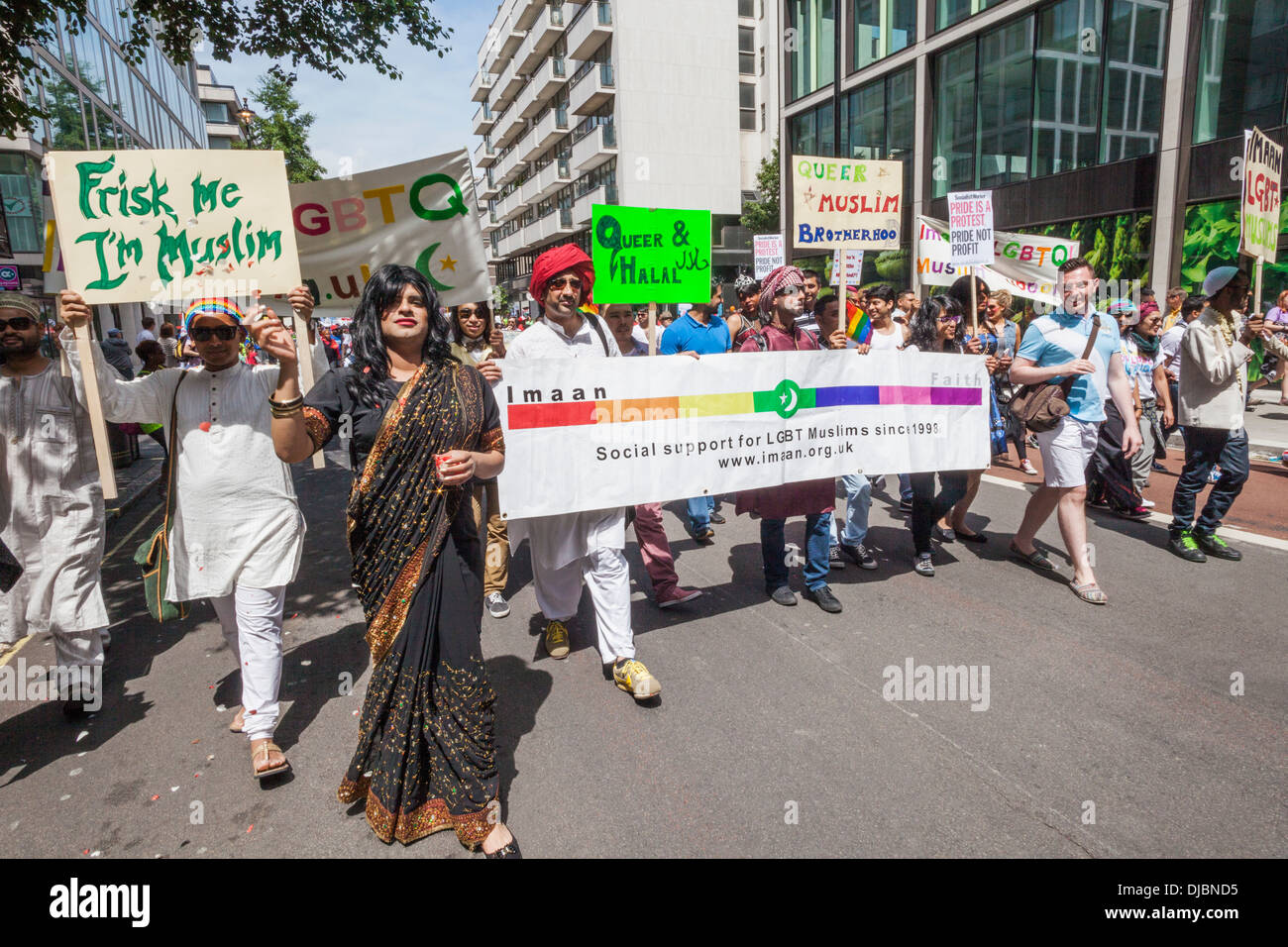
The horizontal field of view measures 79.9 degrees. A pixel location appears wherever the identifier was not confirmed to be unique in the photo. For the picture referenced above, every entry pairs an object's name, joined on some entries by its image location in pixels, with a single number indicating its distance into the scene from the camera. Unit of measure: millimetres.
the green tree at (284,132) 26094
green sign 4785
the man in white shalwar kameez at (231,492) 3160
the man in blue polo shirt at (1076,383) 4719
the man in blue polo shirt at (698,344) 6125
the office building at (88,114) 17609
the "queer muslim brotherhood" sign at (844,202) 5594
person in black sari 2609
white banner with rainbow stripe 3893
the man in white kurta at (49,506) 3551
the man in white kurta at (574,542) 3742
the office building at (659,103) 36562
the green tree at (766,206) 33469
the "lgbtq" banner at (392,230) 4191
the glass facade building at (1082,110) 12664
